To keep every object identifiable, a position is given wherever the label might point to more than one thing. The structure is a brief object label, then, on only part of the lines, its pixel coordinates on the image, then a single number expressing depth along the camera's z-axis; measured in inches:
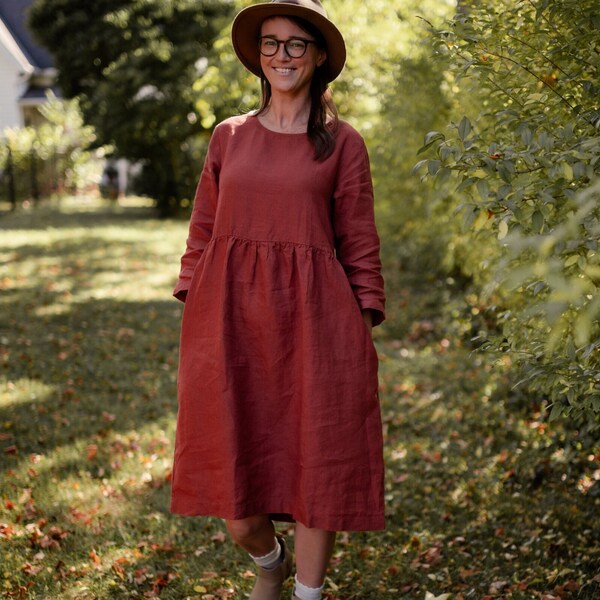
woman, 100.4
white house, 965.8
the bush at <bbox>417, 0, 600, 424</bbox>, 77.8
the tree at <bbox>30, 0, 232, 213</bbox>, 655.8
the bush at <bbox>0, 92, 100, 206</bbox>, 727.1
